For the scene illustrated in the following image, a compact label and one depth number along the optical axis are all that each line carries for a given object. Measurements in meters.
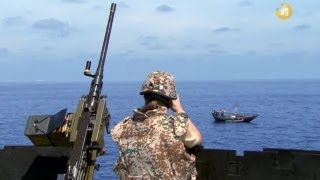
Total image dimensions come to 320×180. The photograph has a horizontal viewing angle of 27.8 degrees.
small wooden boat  85.62
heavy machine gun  6.43
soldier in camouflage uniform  4.89
